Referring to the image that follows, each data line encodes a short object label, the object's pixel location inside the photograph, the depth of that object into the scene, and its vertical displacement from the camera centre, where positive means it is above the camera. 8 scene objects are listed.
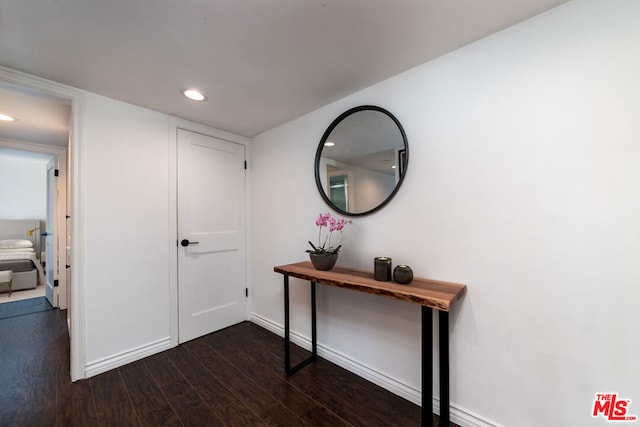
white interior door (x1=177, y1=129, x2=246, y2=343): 2.36 -0.21
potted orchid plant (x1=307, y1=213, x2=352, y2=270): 1.75 -0.29
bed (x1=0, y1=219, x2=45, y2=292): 3.88 -0.63
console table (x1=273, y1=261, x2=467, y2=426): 1.18 -0.43
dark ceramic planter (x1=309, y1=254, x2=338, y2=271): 1.74 -0.34
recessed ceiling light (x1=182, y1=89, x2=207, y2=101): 1.84 +0.95
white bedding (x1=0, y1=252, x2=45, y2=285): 3.88 -0.68
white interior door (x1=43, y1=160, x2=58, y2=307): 3.21 -0.32
